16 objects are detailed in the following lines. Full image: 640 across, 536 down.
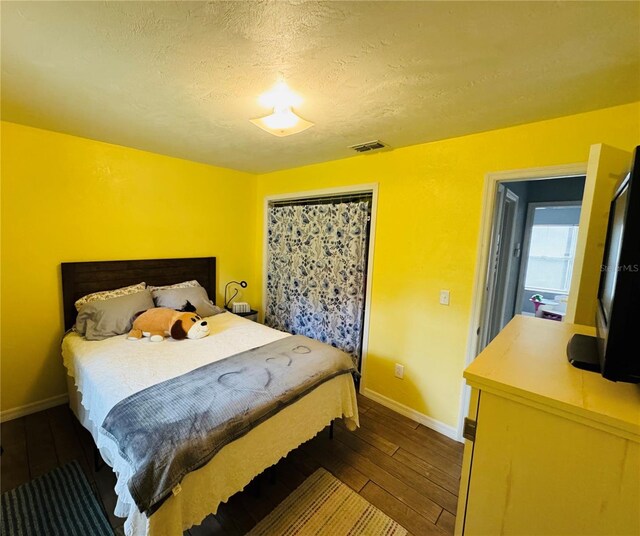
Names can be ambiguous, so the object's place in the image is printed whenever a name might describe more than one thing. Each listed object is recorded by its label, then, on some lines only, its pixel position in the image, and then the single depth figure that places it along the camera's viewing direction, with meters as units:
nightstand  3.40
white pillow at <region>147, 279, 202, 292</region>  2.80
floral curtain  2.78
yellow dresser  0.57
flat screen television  0.65
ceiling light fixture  1.56
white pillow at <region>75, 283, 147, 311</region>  2.39
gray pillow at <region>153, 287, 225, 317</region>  2.63
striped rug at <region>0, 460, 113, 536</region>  1.43
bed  1.21
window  4.56
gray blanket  1.13
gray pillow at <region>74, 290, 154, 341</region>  2.21
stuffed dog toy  2.26
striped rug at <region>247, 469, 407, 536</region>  1.50
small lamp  3.54
